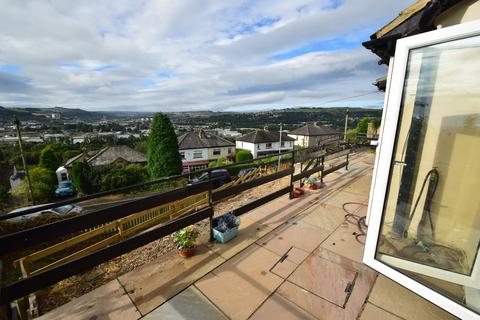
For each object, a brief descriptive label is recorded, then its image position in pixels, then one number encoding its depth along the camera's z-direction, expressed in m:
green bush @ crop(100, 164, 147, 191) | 16.39
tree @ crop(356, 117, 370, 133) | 15.95
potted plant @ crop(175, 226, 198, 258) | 2.23
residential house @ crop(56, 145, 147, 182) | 22.39
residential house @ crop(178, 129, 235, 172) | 27.38
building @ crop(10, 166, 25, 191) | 26.90
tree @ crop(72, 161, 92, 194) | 16.27
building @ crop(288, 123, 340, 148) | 34.31
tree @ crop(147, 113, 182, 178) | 15.83
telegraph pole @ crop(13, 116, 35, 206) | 11.05
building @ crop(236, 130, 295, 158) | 30.62
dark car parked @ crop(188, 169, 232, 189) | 12.18
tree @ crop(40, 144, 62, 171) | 22.36
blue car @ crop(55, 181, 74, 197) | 18.02
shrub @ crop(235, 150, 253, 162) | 24.03
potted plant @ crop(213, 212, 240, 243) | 2.52
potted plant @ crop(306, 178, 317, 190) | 4.52
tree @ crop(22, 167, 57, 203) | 15.41
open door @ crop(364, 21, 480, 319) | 1.70
